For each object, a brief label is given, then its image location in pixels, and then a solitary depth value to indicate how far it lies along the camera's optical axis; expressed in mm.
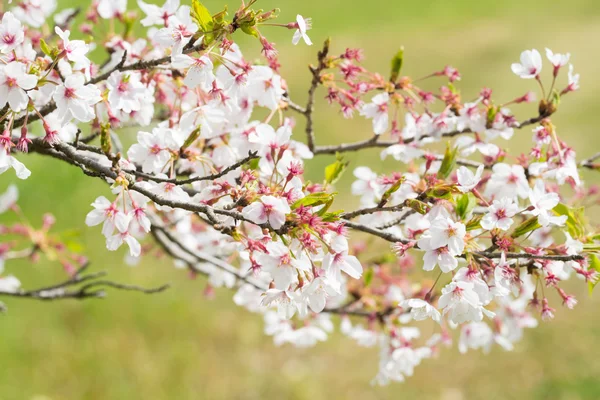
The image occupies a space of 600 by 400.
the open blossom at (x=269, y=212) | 2078
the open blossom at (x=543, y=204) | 2121
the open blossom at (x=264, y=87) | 2178
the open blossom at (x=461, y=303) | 2108
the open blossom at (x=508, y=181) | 2220
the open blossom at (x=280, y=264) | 2089
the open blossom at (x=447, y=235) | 2103
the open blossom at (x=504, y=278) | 2110
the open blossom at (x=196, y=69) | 2115
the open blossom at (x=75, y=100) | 2099
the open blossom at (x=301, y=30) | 2130
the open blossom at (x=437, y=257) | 2111
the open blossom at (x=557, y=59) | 2249
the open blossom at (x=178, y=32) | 2117
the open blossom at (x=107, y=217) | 2131
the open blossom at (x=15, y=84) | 2063
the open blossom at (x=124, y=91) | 2177
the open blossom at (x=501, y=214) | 2123
